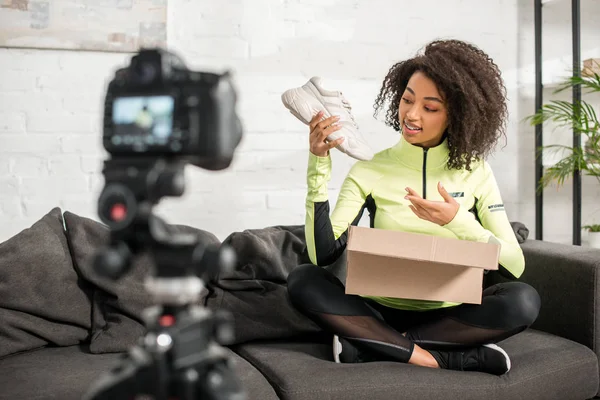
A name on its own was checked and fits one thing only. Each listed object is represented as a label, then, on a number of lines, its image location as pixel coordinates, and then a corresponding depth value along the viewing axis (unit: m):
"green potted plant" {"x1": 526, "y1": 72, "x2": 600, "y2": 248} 2.83
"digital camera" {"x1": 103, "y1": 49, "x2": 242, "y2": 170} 0.77
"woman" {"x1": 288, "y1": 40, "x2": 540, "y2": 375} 1.80
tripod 0.77
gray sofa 1.65
